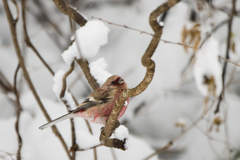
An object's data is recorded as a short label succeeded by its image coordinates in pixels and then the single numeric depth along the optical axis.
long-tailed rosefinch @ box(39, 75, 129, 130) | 4.51
